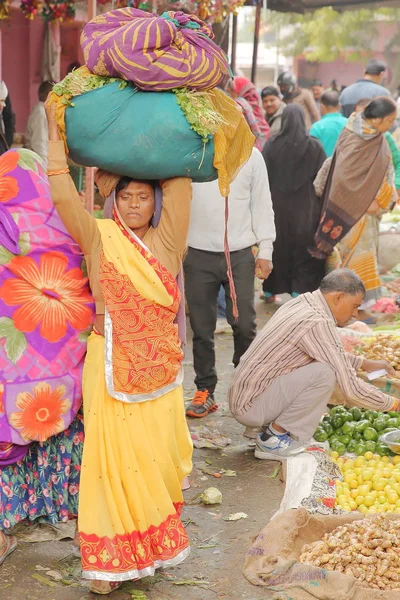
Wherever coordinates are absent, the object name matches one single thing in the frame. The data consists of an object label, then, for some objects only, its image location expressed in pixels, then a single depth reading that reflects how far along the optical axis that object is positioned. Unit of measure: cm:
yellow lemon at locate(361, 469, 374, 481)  505
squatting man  517
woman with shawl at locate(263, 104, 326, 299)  926
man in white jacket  619
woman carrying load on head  364
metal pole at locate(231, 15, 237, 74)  1155
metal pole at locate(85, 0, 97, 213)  707
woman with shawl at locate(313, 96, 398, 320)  875
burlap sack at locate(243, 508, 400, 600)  376
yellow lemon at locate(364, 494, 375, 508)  480
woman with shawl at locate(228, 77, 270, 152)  817
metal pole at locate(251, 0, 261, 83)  1210
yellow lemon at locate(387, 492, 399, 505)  481
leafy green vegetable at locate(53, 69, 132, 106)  362
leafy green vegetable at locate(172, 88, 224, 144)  365
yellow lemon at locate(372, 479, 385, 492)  492
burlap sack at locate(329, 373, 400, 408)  630
